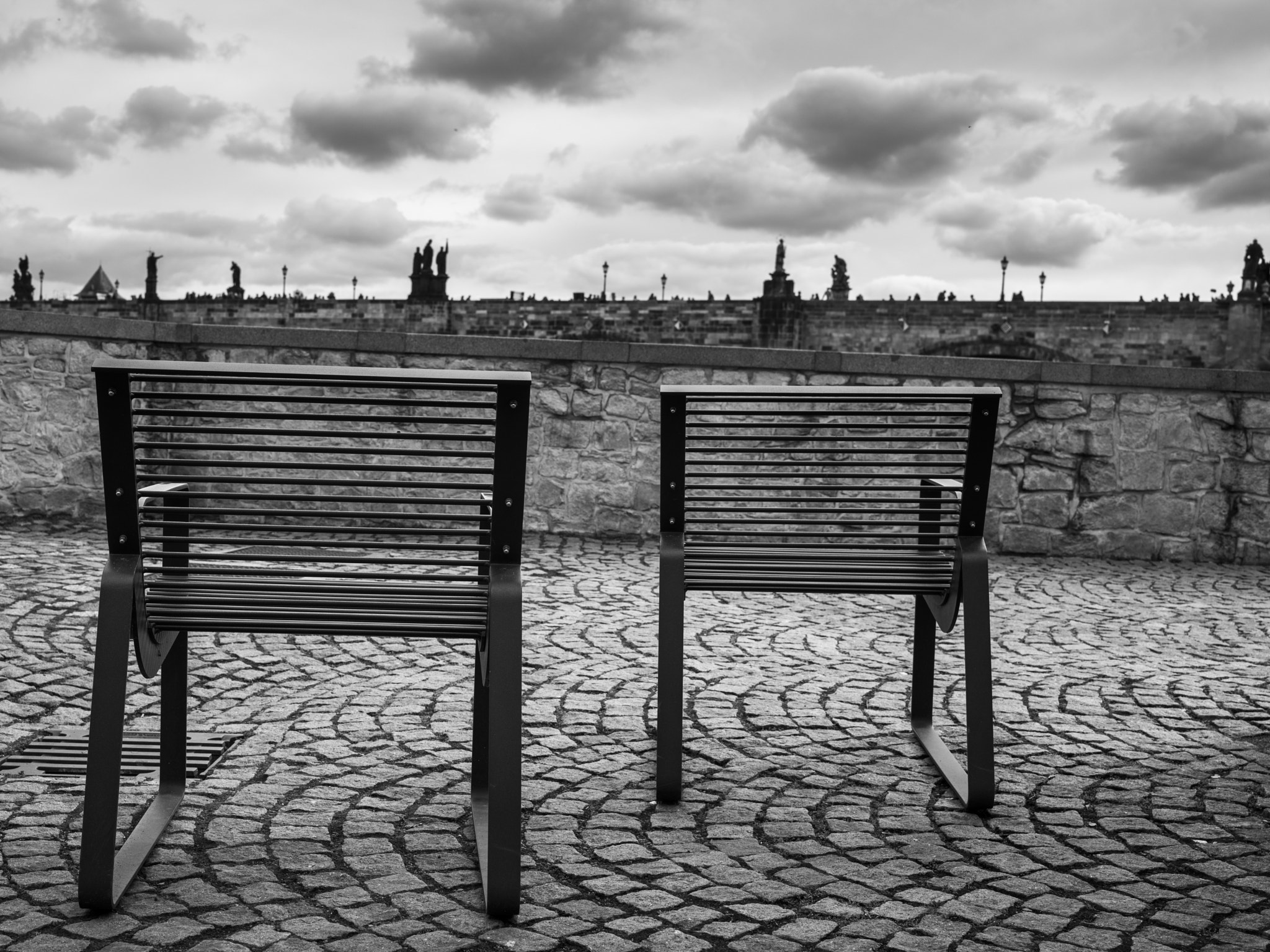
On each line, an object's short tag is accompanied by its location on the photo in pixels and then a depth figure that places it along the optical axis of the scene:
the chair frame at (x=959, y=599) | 3.21
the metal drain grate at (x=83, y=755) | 3.35
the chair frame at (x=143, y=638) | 2.50
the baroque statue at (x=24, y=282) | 104.38
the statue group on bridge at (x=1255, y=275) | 49.72
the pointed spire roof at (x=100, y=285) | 120.62
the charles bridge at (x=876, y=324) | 48.28
